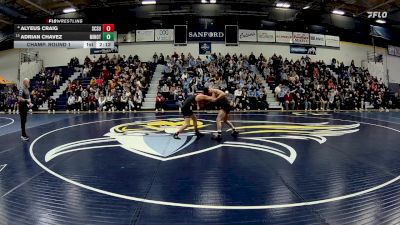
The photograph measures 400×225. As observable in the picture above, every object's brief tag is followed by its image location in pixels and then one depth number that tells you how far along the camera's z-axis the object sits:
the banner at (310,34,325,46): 23.77
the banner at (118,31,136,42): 22.52
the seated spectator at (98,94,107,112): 16.77
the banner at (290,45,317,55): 23.64
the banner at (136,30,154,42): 22.41
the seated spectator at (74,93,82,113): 16.77
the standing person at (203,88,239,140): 7.75
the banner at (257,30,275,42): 22.92
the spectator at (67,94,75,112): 16.78
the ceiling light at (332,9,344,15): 23.50
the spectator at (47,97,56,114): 16.94
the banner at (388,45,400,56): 26.98
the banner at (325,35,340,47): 24.14
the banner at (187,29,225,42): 22.34
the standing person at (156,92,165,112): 16.58
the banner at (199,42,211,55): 22.52
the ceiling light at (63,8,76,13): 21.99
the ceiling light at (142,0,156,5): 21.36
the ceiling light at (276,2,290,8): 22.20
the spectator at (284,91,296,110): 16.97
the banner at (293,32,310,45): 23.48
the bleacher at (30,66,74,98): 20.41
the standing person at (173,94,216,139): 7.65
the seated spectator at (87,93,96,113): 16.78
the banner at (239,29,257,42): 22.70
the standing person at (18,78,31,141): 7.82
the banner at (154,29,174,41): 22.36
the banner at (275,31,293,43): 23.25
